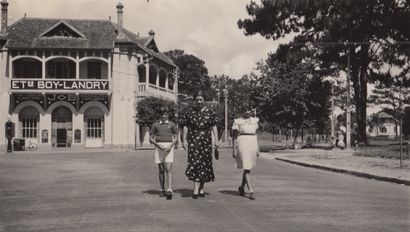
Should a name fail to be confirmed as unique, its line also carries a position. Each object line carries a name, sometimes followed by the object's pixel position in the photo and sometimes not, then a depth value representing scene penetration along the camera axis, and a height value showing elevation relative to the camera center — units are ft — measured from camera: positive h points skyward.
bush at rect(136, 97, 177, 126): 153.38 +9.27
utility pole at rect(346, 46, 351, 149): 117.42 +5.63
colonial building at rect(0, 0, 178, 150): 156.97 +16.81
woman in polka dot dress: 34.58 +0.18
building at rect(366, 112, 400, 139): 477.36 +12.32
